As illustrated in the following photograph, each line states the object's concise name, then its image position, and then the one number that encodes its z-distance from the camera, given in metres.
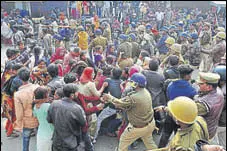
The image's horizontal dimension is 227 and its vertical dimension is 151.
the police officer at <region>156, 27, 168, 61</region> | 9.29
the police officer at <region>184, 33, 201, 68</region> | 9.69
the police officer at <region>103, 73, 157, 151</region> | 4.36
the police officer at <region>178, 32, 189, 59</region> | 9.37
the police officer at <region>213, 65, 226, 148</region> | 4.57
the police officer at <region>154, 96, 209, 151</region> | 2.98
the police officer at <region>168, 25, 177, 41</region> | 11.29
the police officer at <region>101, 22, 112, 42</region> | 11.04
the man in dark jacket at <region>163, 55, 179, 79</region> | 5.73
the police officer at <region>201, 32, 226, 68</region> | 8.01
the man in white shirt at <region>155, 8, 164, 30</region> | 18.41
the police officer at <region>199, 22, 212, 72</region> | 9.10
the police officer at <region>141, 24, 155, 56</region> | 9.70
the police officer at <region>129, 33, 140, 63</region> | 8.98
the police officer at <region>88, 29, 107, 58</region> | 9.42
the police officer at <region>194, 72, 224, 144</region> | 3.79
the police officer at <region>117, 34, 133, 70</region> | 6.80
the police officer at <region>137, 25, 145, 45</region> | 10.50
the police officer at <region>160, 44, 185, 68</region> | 7.59
